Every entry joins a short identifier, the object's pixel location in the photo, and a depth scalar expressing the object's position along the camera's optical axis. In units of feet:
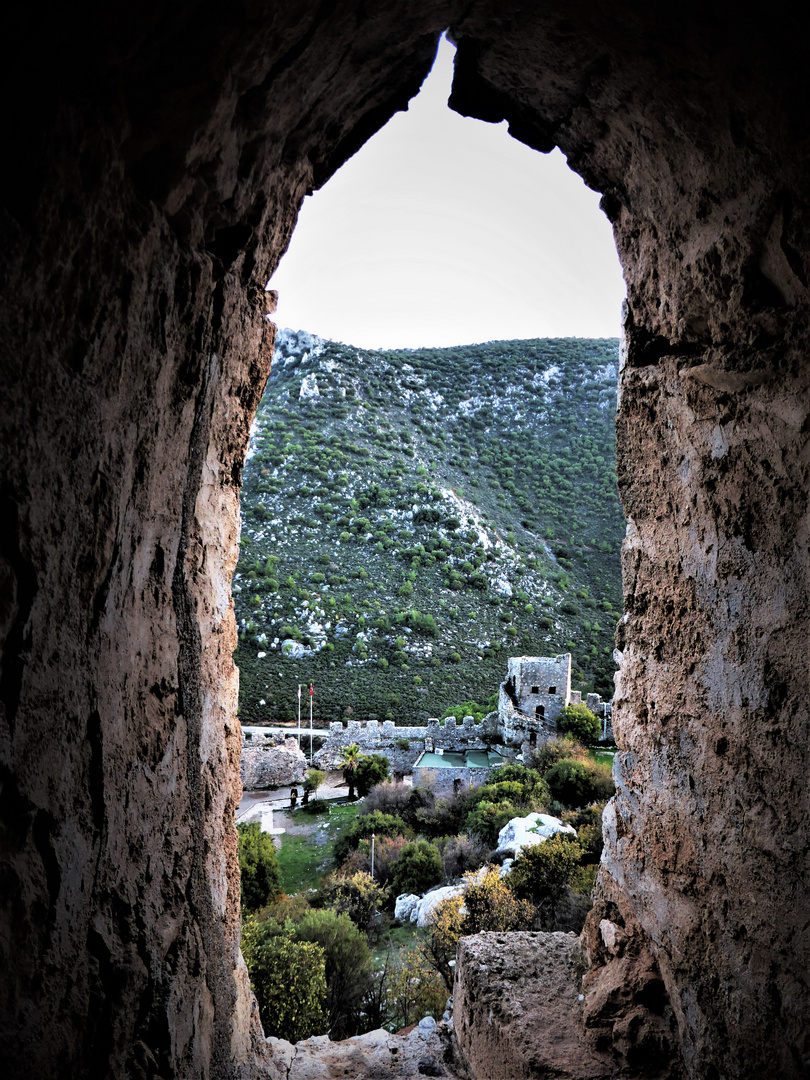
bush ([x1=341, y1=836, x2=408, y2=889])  50.42
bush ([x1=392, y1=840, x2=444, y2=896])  48.37
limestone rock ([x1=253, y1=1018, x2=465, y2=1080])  14.88
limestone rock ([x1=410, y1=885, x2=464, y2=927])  39.93
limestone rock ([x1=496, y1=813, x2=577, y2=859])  45.68
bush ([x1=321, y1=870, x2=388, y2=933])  42.68
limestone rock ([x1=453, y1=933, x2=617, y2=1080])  12.88
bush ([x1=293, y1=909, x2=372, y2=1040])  31.12
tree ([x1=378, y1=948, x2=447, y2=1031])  30.27
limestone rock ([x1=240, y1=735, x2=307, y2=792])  77.41
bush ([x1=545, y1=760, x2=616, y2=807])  64.34
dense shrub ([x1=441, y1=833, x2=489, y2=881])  49.37
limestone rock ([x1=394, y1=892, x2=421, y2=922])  44.02
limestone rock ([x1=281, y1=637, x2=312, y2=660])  106.22
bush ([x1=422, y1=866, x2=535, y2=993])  34.35
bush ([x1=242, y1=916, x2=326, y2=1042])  26.71
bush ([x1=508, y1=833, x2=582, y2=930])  39.42
